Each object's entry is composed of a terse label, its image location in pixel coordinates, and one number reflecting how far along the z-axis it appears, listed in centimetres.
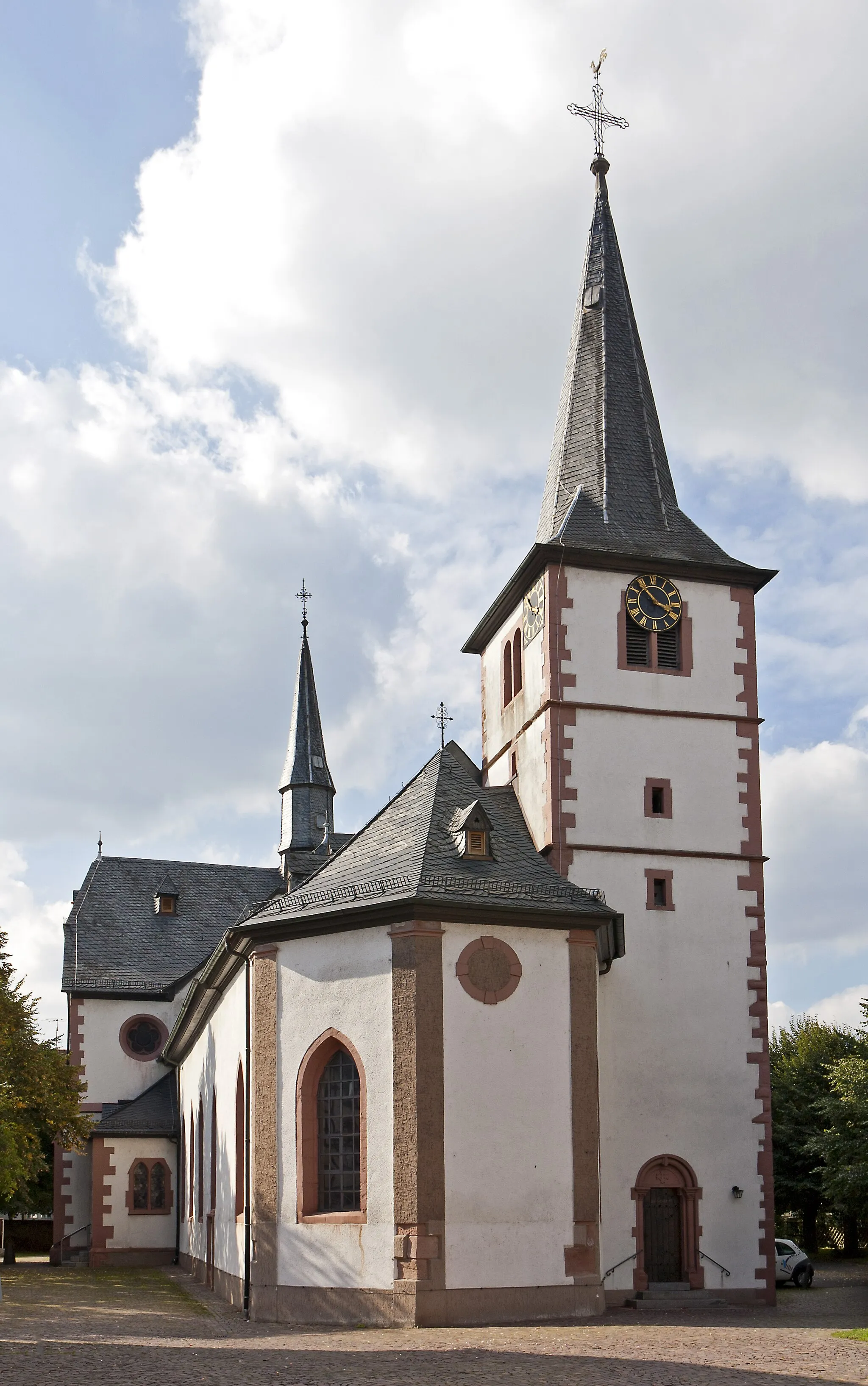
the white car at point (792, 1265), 3106
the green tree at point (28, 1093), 2777
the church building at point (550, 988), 2119
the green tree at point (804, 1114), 4619
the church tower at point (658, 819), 2552
